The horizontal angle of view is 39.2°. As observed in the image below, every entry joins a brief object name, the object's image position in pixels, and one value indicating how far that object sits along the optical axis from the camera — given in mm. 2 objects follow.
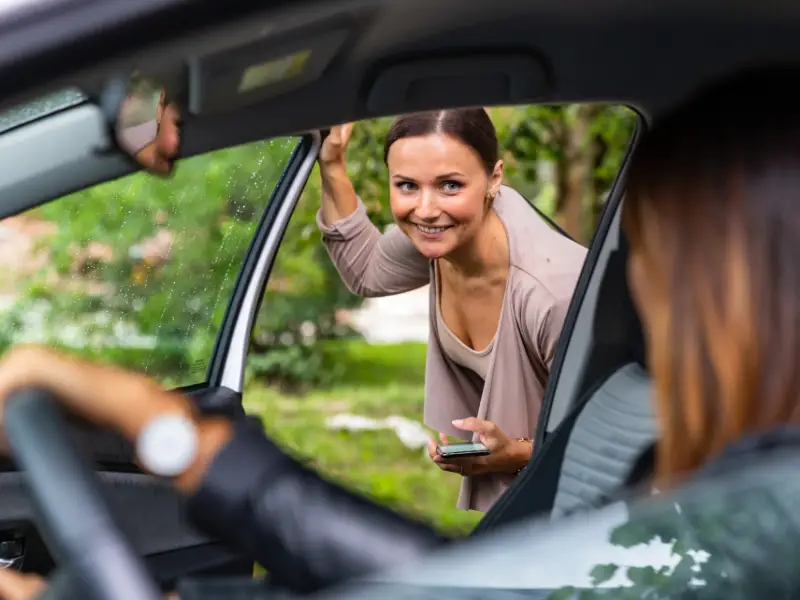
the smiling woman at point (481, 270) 2697
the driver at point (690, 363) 1183
